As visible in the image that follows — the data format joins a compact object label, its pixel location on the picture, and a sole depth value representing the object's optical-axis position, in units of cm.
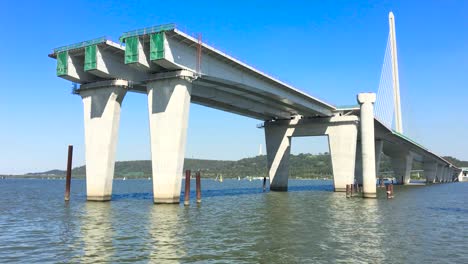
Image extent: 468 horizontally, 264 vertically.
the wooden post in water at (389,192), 5710
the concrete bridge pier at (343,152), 6994
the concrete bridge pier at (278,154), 7588
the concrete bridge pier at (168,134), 3991
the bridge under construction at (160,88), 4000
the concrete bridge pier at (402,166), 12619
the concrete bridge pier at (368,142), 5750
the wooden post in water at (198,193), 4390
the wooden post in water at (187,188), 4096
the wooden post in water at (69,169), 4559
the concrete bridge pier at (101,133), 4388
